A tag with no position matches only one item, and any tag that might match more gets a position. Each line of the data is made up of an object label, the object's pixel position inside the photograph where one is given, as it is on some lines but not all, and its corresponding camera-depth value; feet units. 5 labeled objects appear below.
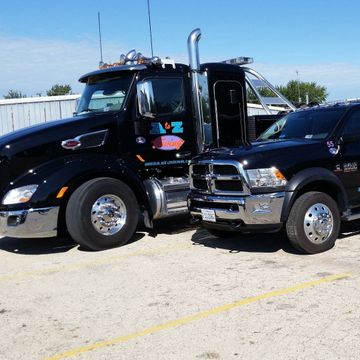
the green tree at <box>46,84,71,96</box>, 226.34
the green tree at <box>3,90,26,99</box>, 193.21
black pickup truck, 21.42
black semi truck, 24.47
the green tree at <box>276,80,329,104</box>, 265.54
